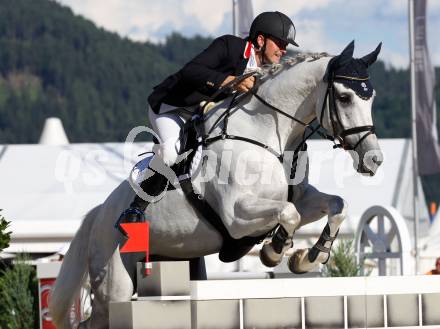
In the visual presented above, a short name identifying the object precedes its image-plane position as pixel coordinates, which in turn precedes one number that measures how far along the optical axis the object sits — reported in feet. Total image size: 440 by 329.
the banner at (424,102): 96.07
